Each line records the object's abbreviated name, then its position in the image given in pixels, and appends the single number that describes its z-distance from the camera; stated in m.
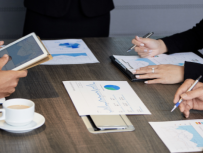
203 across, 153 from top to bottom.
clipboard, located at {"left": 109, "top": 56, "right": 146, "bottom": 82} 1.67
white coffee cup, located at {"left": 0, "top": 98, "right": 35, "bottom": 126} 1.28
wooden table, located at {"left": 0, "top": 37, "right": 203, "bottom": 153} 1.27
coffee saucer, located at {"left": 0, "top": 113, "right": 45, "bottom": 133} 1.28
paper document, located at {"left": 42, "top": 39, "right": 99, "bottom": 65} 1.79
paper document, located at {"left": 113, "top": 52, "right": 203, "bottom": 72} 1.78
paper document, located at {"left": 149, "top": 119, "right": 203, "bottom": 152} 1.32
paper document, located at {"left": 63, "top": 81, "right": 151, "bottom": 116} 1.44
